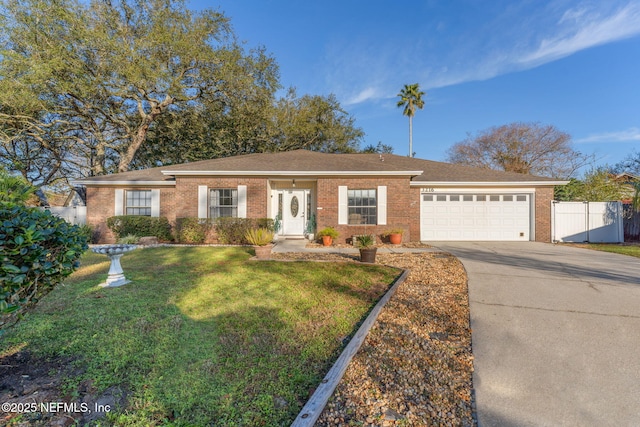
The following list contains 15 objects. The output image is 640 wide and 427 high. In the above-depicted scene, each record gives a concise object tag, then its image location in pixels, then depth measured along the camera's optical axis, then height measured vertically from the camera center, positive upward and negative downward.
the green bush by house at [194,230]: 10.12 -0.61
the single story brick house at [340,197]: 10.41 +0.71
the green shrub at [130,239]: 9.09 -0.89
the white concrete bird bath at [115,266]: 4.73 -0.94
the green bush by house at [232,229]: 10.01 -0.56
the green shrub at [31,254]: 1.77 -0.30
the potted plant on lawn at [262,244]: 7.14 -0.80
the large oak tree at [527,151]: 22.62 +5.68
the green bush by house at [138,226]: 10.33 -0.48
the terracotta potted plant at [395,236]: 9.99 -0.79
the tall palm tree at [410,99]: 24.33 +10.48
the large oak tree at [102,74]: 12.79 +7.44
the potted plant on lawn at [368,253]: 6.89 -1.00
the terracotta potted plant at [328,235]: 9.94 -0.76
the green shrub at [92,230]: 10.45 -0.67
